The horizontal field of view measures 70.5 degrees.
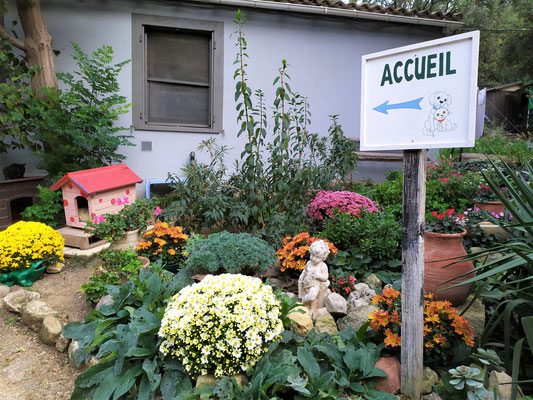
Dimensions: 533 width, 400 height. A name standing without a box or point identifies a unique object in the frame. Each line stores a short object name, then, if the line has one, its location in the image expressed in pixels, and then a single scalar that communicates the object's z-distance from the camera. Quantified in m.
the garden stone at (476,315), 2.61
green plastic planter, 3.73
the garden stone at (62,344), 2.88
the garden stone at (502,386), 1.86
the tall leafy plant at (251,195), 3.96
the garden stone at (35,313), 3.16
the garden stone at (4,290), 3.60
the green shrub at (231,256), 3.19
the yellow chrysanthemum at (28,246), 3.69
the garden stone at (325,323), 2.69
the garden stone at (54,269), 3.99
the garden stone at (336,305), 2.88
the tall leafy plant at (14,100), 4.57
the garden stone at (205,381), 2.19
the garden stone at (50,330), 2.96
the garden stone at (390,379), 2.22
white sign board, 1.83
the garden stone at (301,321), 2.63
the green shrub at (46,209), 4.66
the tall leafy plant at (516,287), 1.75
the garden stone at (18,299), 3.36
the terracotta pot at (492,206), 4.11
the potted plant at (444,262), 2.82
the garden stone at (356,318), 2.75
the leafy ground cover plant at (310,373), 2.07
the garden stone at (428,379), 2.22
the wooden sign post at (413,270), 2.09
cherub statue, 2.87
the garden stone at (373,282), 3.33
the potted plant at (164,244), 3.85
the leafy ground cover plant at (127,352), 2.27
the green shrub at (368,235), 3.56
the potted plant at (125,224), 4.26
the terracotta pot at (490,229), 3.63
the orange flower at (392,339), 2.28
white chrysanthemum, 2.14
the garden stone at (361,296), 2.99
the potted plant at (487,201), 4.12
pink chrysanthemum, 4.23
